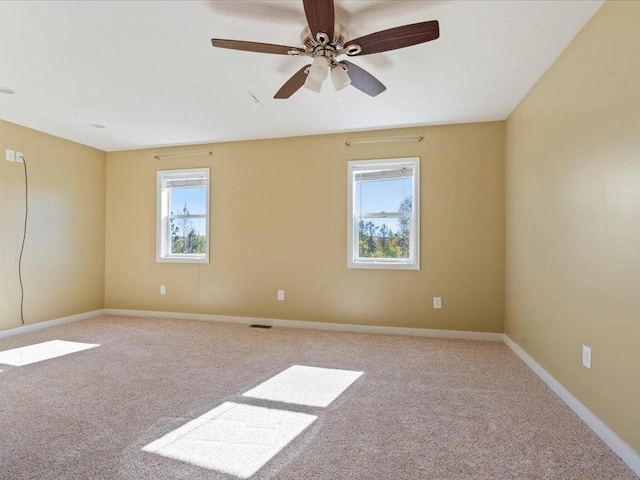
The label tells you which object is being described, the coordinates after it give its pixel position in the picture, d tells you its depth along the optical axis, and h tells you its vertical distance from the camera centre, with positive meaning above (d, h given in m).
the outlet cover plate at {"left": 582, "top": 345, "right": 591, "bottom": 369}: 2.01 -0.68
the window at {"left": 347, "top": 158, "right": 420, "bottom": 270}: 3.98 +0.36
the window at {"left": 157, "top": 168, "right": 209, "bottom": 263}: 4.70 +0.39
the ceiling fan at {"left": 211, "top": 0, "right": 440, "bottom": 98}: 1.73 +1.15
